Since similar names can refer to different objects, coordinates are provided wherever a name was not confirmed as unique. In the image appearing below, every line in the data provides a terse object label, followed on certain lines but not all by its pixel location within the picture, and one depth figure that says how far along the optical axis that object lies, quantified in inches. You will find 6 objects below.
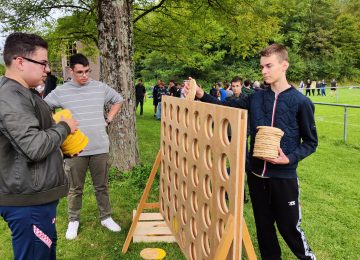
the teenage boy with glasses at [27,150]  81.4
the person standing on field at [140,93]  708.8
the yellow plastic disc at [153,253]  144.3
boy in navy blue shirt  108.3
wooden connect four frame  80.1
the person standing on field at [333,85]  1249.1
